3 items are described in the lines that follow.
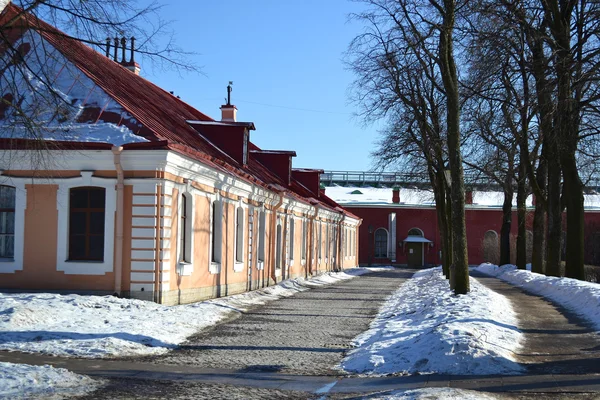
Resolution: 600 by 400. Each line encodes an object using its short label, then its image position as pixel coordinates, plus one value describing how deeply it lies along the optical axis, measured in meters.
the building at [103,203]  15.70
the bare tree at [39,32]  9.45
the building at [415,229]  64.62
